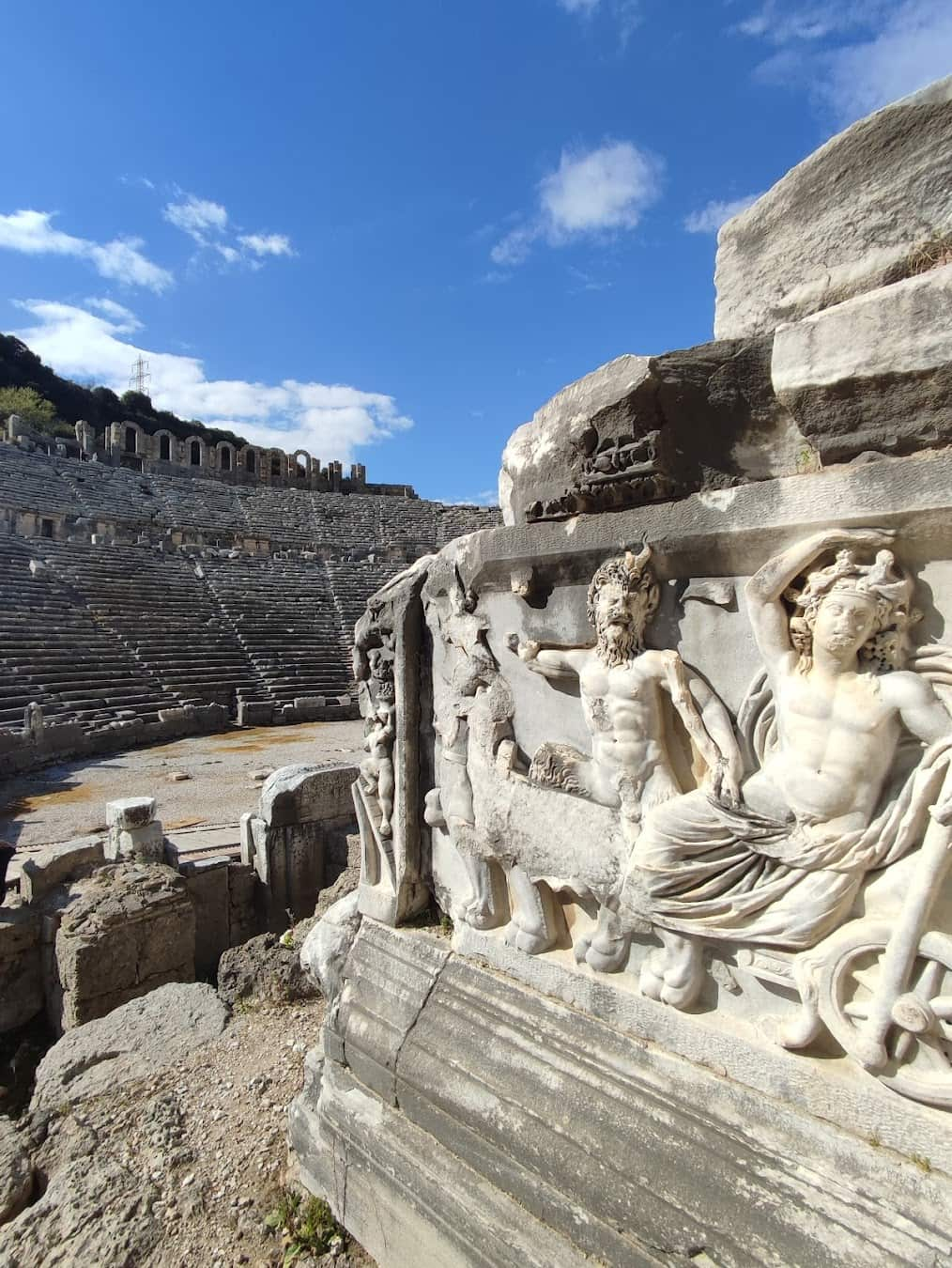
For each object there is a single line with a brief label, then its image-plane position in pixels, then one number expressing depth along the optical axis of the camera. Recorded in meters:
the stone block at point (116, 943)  4.48
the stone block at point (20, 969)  4.76
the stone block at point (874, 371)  1.71
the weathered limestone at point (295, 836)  6.24
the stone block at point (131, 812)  6.04
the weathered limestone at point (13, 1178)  2.68
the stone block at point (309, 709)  17.94
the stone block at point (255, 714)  17.53
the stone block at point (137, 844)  5.91
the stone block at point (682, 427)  2.11
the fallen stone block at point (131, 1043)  3.25
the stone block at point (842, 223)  2.01
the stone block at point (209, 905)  5.70
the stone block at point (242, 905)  5.99
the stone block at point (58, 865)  5.23
